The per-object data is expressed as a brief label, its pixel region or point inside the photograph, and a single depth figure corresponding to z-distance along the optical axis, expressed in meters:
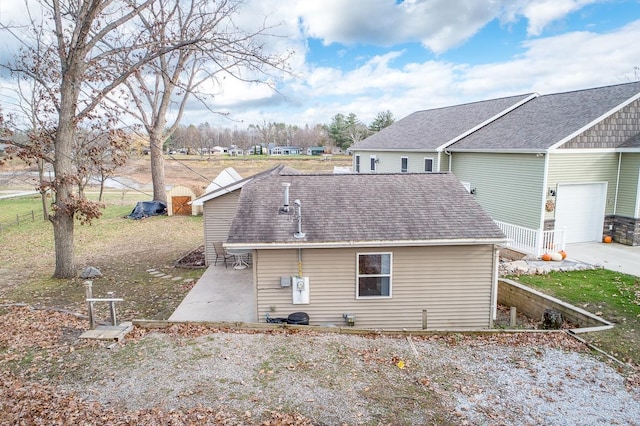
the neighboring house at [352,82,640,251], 14.25
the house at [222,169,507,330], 8.90
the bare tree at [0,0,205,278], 11.95
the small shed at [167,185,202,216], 25.27
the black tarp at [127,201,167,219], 24.67
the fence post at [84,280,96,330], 7.58
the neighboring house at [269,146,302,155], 106.86
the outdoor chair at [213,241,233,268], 14.30
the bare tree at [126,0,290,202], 11.66
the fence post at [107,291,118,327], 7.94
